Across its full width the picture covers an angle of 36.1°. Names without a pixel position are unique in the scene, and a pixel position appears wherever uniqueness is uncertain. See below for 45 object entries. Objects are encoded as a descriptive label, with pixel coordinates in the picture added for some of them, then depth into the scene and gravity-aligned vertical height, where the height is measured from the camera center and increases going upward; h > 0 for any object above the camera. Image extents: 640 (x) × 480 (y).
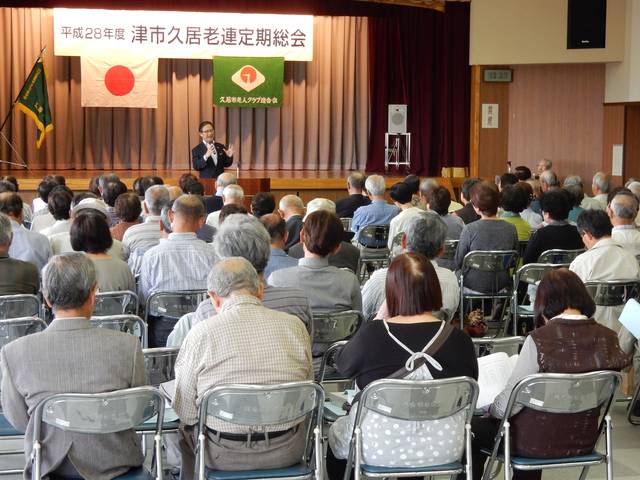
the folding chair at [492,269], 6.55 -0.78
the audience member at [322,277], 4.76 -0.61
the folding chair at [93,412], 3.12 -0.84
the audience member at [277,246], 5.36 -0.52
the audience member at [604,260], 5.61 -0.60
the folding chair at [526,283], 5.93 -0.80
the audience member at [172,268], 5.38 -0.65
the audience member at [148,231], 6.35 -0.53
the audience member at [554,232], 6.83 -0.54
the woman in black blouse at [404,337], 3.54 -0.67
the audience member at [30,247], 5.97 -0.60
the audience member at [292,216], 7.10 -0.48
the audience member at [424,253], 4.93 -0.51
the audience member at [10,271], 5.09 -0.63
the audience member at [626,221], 6.35 -0.43
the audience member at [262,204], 7.38 -0.39
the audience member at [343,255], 6.27 -0.66
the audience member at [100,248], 5.14 -0.52
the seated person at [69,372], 3.22 -0.73
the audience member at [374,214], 8.40 -0.52
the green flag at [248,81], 15.55 +1.12
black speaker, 14.46 +1.92
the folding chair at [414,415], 3.37 -0.92
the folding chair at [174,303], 5.06 -0.78
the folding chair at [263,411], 3.27 -0.88
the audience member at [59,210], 6.74 -0.42
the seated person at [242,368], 3.40 -0.75
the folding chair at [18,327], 4.09 -0.75
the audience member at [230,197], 7.67 -0.36
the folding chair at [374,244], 8.09 -0.76
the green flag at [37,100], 14.61 +0.74
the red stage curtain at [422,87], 15.65 +1.07
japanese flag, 15.18 +1.06
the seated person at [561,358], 3.66 -0.76
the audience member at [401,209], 7.46 -0.45
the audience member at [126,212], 6.77 -0.43
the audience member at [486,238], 6.67 -0.58
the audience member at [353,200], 9.36 -0.45
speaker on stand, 15.99 +0.30
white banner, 15.00 +1.81
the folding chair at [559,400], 3.52 -0.90
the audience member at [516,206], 7.54 -0.40
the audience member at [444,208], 7.43 -0.42
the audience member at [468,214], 8.15 -0.50
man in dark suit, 12.34 -0.06
